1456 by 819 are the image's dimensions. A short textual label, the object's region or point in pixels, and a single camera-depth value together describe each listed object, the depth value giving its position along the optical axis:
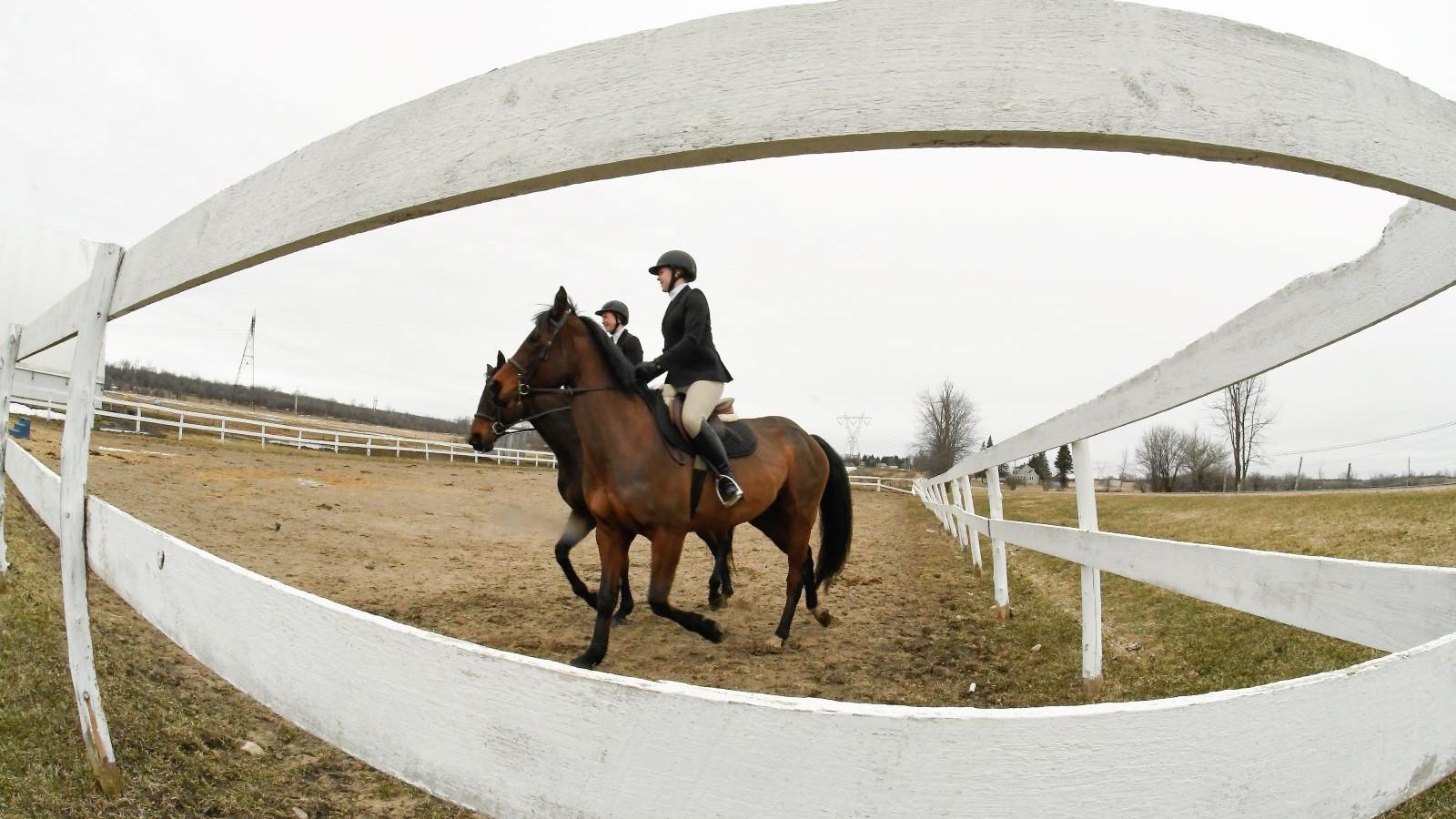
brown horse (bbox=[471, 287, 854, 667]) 4.14
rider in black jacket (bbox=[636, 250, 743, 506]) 4.43
